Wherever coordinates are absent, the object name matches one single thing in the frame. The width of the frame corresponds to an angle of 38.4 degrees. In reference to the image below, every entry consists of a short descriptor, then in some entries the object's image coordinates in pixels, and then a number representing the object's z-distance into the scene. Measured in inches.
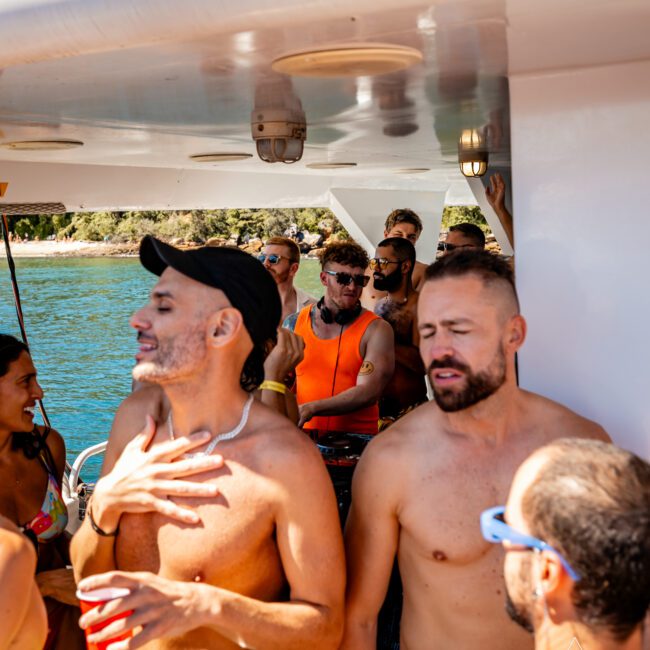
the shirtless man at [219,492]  89.4
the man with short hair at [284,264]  230.8
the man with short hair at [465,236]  255.0
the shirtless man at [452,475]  94.7
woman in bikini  120.6
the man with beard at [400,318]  203.6
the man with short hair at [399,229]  281.0
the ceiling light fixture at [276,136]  149.4
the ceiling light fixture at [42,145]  196.2
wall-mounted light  221.8
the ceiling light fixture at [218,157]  248.3
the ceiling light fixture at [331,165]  291.7
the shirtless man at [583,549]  55.4
